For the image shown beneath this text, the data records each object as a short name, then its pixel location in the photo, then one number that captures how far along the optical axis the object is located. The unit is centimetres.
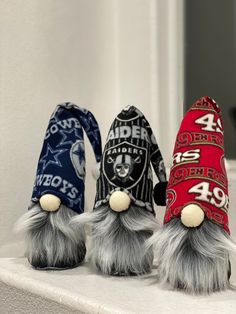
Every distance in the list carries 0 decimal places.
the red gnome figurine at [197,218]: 60
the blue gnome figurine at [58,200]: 71
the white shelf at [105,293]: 57
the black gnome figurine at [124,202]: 66
